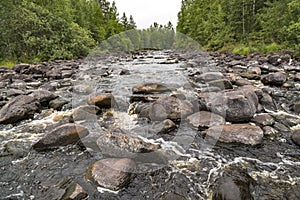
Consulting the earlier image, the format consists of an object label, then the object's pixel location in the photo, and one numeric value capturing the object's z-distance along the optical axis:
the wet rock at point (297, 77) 9.92
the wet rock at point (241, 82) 9.19
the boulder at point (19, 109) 5.97
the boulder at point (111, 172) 3.39
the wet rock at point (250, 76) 10.64
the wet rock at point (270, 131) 5.03
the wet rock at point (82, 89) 9.14
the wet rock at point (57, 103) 7.18
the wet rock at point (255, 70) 11.41
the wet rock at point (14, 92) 8.61
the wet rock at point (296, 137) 4.60
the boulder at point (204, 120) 5.33
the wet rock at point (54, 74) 12.96
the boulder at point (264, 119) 5.45
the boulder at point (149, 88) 8.51
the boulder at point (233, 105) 5.52
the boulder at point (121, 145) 4.08
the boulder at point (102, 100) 6.95
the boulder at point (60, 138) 4.65
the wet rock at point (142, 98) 7.51
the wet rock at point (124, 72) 13.50
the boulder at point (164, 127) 5.31
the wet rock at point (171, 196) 3.16
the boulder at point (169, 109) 5.77
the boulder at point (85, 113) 6.14
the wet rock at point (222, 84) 8.55
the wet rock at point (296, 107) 6.35
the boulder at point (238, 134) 4.62
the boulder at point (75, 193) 3.07
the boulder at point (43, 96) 7.42
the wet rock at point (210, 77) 10.22
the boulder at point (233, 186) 3.02
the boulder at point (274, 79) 9.34
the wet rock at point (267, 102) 6.75
